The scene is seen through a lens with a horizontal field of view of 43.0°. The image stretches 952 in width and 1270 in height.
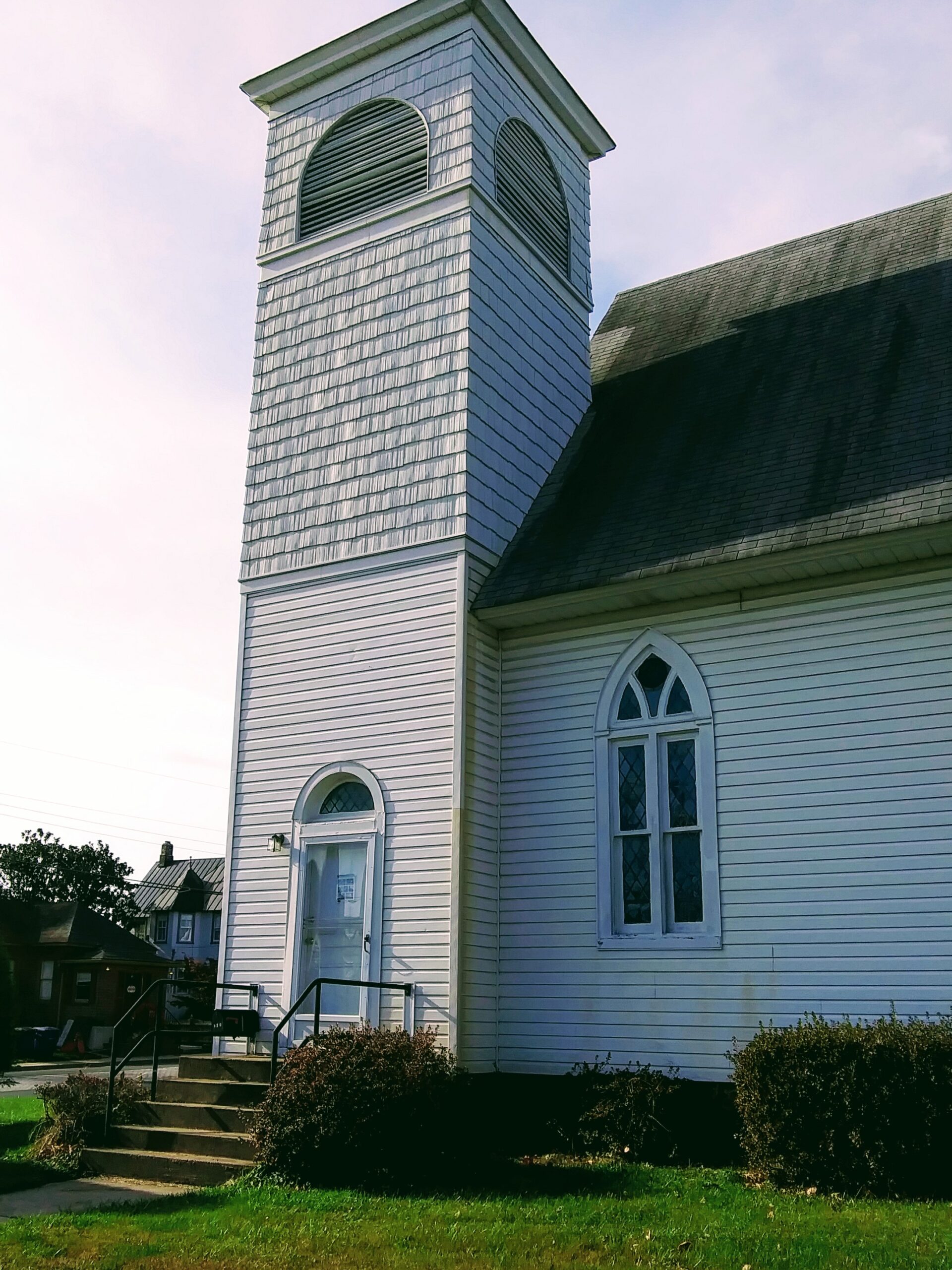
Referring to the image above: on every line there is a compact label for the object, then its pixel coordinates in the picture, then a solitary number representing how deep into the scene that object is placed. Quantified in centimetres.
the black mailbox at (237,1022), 1284
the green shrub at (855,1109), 870
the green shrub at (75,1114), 1100
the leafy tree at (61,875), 6638
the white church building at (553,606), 1105
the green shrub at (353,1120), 927
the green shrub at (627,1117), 1045
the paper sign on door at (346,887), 1293
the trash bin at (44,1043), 3694
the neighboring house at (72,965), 4522
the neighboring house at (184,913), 5847
